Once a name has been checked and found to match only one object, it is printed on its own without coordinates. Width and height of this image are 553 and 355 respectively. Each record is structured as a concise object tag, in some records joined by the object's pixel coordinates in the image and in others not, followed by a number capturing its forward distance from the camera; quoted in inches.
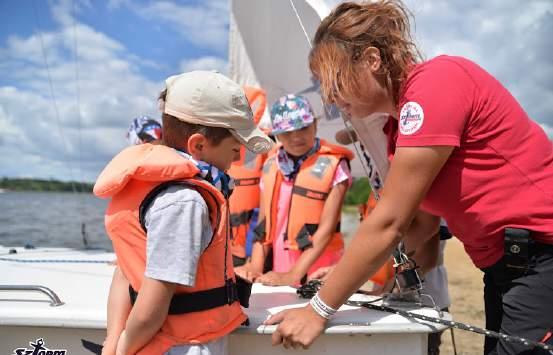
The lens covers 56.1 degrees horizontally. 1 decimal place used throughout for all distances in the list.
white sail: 154.9
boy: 52.3
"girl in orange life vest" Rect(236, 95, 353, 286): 113.2
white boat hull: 66.6
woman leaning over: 54.0
